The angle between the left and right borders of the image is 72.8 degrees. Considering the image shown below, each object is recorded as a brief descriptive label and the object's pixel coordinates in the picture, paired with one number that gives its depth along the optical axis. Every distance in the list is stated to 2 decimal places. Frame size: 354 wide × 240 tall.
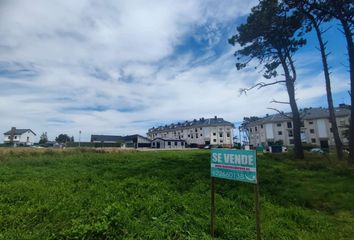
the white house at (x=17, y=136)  91.44
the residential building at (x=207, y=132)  83.00
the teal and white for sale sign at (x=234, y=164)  5.04
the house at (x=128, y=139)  80.39
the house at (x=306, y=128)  62.88
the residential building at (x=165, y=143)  78.06
